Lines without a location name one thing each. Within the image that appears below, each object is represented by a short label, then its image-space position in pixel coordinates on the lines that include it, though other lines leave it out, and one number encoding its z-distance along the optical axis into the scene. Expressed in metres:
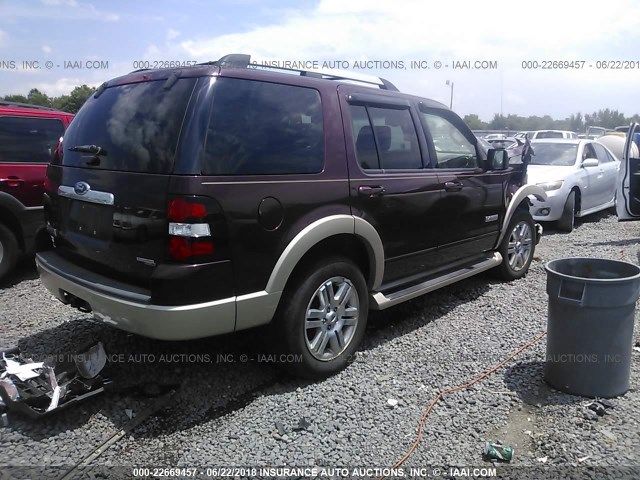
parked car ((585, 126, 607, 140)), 31.76
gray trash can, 3.18
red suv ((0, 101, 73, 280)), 5.57
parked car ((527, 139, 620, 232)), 9.00
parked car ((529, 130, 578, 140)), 25.98
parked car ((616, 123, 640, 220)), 7.62
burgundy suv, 2.86
